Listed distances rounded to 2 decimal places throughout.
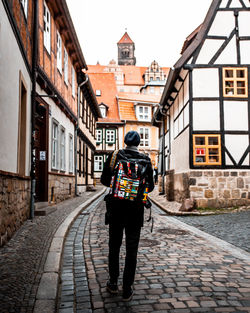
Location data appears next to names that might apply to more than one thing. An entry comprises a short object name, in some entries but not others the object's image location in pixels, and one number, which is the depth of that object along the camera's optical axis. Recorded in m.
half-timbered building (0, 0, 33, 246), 5.88
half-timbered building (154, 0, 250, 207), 13.16
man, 3.64
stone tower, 91.56
